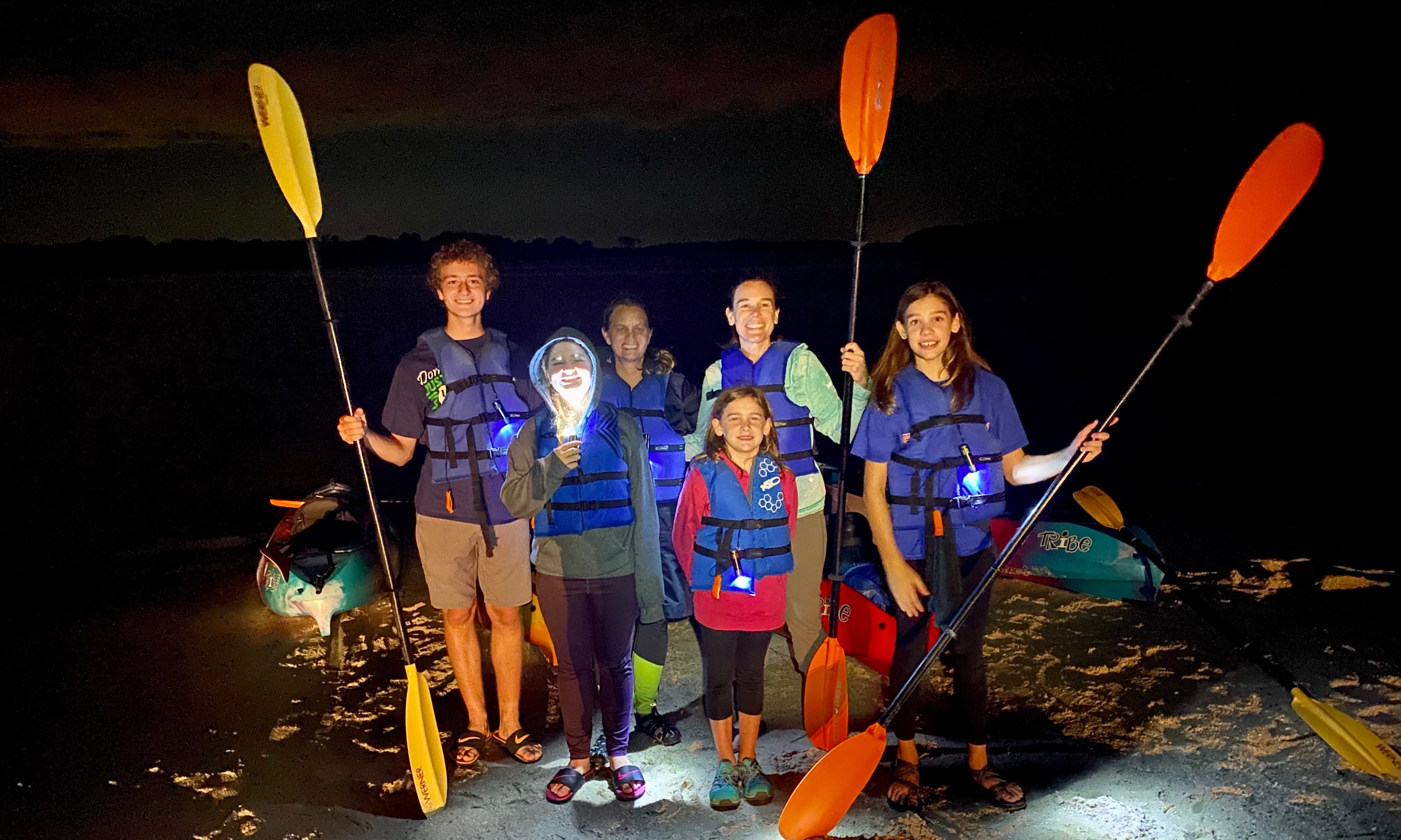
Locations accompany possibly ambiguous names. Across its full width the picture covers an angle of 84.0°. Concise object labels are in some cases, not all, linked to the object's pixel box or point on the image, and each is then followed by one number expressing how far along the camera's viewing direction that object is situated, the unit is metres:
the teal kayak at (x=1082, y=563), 5.21
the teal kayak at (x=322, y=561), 5.07
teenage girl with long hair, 3.13
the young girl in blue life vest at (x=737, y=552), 3.24
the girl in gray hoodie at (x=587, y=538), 3.17
